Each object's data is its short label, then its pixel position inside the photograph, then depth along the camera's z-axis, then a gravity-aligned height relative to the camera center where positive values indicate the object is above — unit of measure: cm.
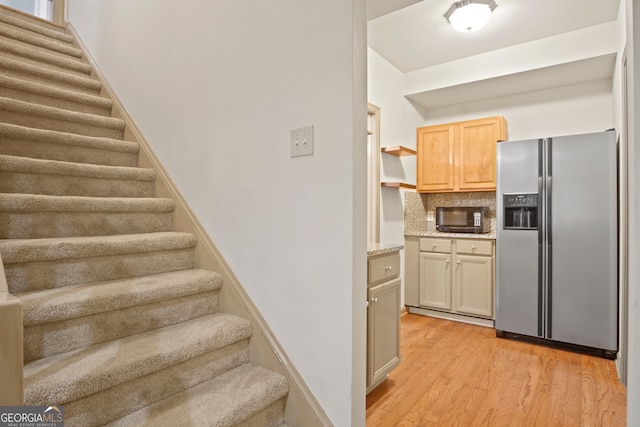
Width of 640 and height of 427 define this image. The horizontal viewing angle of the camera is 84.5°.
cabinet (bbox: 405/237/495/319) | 358 -68
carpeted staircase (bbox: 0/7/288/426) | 127 -34
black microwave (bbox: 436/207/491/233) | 387 -9
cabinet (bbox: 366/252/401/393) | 202 -64
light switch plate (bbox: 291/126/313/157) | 151 +31
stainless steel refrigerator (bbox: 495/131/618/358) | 287 -26
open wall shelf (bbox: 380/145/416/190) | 373 +66
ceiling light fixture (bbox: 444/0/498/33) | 273 +158
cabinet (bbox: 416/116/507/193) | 383 +65
